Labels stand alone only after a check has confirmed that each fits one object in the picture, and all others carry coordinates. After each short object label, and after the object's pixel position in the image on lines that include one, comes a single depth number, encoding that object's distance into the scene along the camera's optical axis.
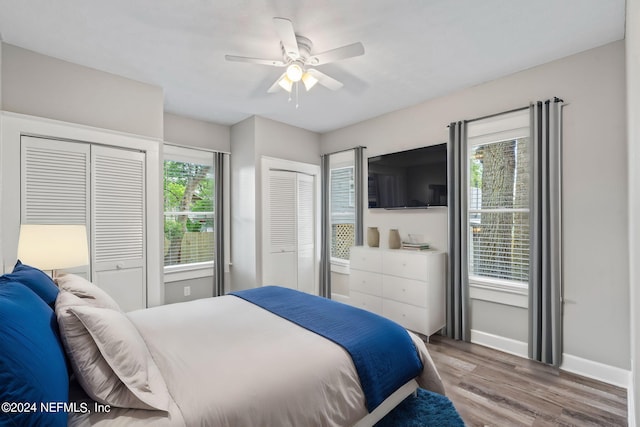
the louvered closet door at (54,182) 2.48
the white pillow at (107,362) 1.11
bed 1.09
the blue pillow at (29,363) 0.82
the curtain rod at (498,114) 2.80
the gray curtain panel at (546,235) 2.59
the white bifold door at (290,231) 4.17
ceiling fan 1.98
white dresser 3.19
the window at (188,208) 4.00
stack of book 3.47
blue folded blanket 1.59
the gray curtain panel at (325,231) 4.70
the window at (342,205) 4.52
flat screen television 3.40
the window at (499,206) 2.89
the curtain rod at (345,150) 4.31
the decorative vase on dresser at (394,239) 3.68
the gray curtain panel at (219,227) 4.35
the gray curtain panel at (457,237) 3.18
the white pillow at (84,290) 1.54
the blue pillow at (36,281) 1.37
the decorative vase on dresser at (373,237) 3.91
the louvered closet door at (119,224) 2.84
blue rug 1.88
